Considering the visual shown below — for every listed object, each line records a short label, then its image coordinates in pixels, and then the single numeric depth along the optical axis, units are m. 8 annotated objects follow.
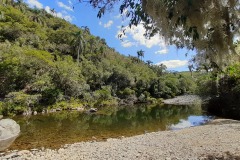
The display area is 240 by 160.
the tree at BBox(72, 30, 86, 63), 37.16
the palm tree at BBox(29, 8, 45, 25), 46.48
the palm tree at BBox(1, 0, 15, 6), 41.55
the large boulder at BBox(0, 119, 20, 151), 7.71
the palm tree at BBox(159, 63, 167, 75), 55.26
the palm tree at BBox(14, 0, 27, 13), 46.25
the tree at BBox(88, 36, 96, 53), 44.58
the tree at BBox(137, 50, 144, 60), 56.60
